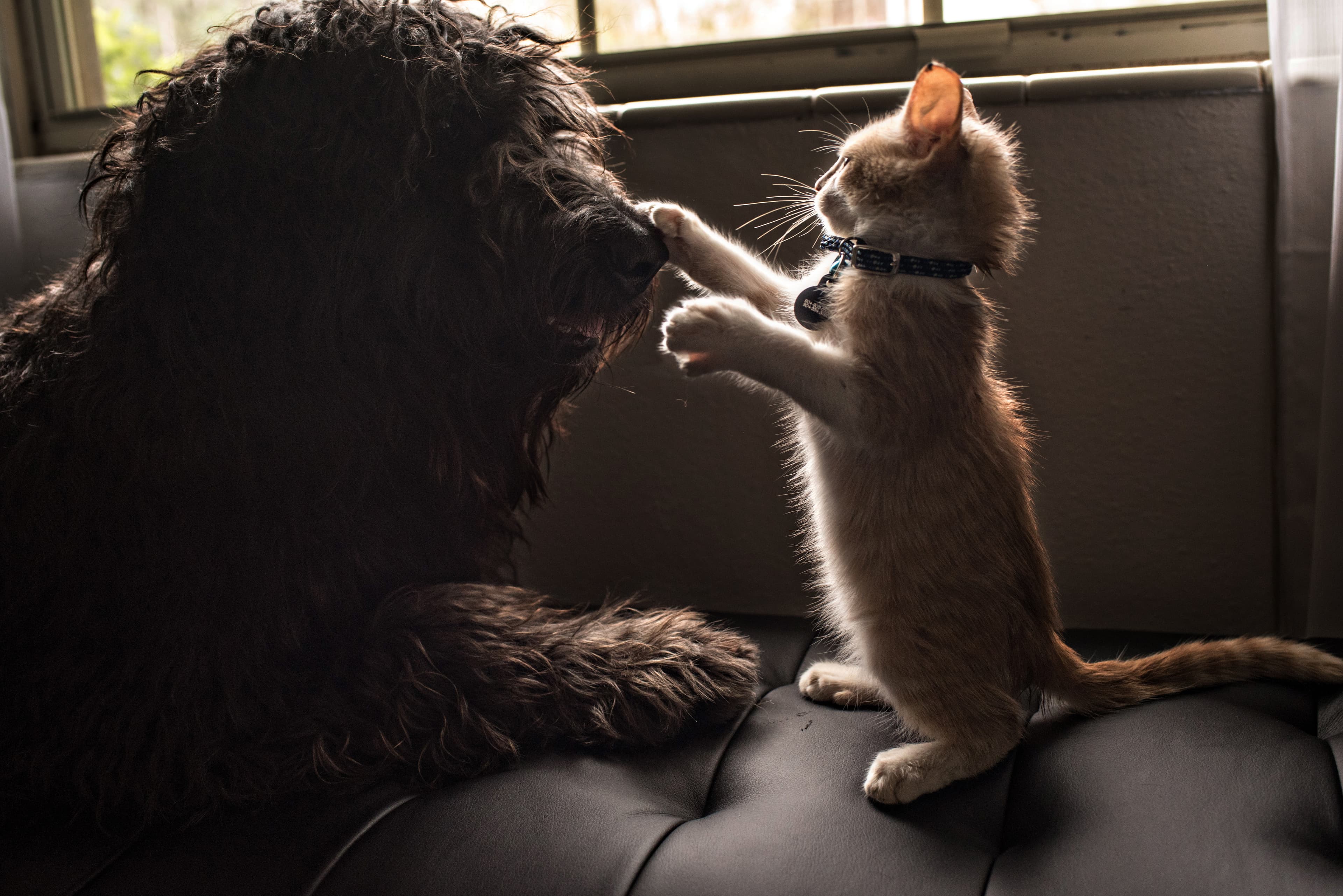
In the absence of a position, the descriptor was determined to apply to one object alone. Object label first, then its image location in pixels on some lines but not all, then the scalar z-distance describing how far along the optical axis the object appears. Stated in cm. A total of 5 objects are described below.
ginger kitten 85
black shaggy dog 84
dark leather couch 73
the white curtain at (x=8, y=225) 149
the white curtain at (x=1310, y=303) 109
